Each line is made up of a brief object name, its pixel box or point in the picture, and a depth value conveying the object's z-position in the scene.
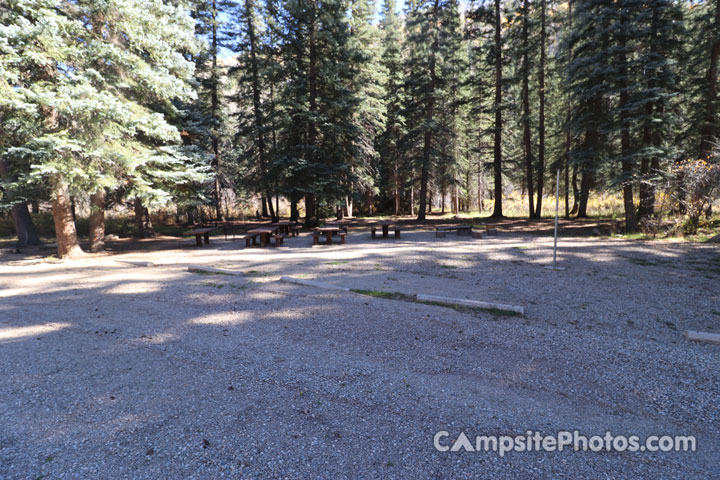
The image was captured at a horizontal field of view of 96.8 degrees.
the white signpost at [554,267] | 7.90
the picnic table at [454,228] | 14.20
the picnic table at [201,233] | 12.47
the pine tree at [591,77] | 12.57
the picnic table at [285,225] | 15.49
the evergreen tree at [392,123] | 26.16
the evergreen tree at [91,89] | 8.26
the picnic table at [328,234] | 12.93
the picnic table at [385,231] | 14.23
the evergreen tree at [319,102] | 16.72
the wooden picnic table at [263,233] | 12.34
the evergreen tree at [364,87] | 17.84
